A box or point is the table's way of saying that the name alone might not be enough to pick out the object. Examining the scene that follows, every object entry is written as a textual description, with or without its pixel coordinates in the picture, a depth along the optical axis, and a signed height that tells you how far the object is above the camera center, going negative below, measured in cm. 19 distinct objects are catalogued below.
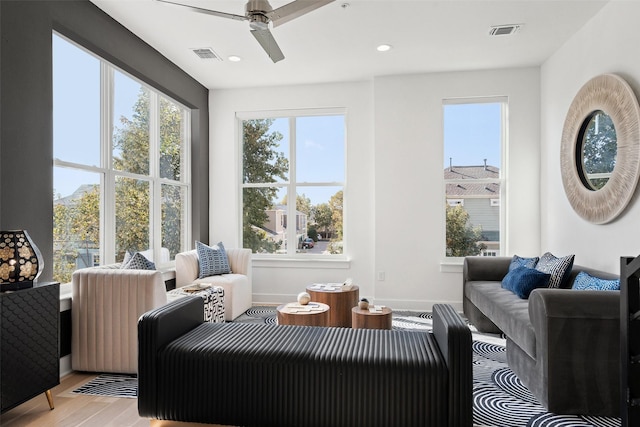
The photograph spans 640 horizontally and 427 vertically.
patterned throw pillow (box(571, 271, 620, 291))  249 -49
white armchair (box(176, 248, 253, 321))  428 -74
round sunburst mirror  287 +52
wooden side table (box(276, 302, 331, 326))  314 -83
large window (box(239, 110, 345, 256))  532 +43
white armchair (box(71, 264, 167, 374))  285 -73
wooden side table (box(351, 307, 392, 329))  326 -90
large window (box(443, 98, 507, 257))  484 +46
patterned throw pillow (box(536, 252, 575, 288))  323 -49
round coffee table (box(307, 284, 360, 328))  380 -88
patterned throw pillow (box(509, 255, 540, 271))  379 -50
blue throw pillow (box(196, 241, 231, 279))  452 -55
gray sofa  221 -79
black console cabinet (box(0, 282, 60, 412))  208 -73
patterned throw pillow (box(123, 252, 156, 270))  325 -41
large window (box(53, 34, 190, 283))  314 +47
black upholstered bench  177 -78
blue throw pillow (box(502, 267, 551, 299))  323 -58
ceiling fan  223 +118
